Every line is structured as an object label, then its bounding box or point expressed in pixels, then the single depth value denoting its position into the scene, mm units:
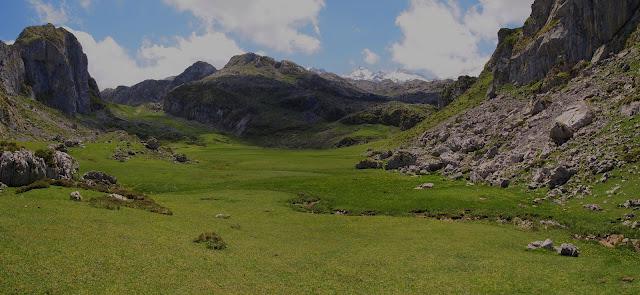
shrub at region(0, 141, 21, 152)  56606
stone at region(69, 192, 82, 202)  49856
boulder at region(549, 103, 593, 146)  75875
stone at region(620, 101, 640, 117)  67812
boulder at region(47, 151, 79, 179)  61022
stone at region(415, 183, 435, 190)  79981
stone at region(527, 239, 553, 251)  43625
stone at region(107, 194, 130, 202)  53469
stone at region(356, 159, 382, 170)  125188
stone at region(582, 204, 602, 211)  53169
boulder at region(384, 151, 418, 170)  114750
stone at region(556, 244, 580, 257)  41406
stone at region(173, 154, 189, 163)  133175
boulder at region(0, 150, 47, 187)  53688
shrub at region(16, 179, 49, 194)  51531
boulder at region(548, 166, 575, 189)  63434
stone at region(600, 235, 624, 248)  44972
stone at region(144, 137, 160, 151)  144338
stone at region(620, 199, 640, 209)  49819
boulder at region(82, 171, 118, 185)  72469
